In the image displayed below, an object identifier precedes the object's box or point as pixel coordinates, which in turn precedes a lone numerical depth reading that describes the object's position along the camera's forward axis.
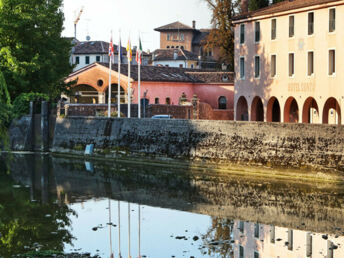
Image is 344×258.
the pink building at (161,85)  69.94
